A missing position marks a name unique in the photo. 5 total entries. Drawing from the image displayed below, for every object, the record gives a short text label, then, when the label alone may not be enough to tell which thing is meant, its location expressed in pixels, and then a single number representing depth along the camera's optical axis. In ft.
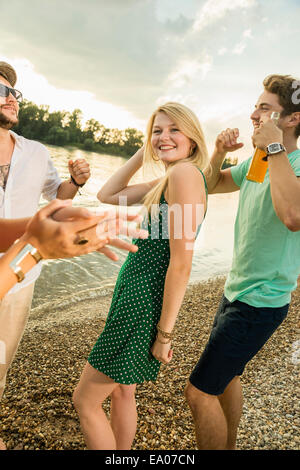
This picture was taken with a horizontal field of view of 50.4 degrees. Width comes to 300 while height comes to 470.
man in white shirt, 8.57
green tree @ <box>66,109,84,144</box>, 188.34
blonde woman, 6.19
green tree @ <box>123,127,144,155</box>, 189.57
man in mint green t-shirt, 6.83
